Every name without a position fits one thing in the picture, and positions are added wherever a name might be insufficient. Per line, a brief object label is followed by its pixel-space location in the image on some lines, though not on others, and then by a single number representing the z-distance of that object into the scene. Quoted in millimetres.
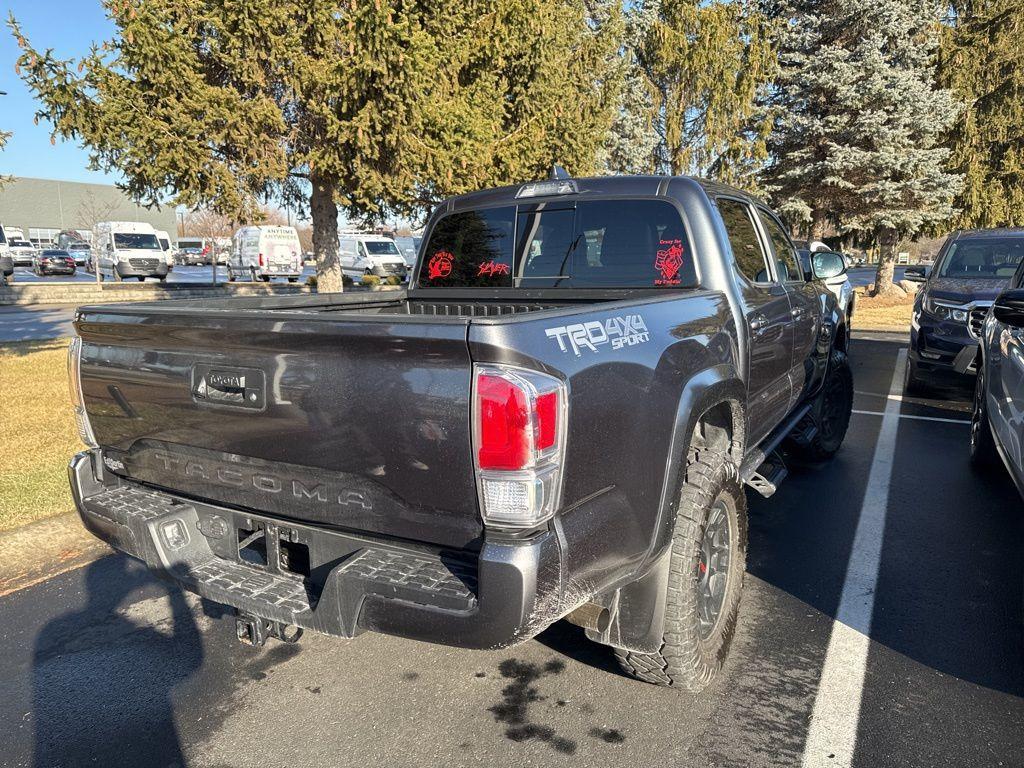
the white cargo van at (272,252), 31438
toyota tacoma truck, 2053
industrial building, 70000
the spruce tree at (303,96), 10047
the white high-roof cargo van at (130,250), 32719
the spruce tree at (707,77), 16656
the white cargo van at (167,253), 34319
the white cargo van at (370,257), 31000
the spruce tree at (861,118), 18578
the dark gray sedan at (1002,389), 3670
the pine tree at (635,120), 18047
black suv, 7828
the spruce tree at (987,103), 20781
